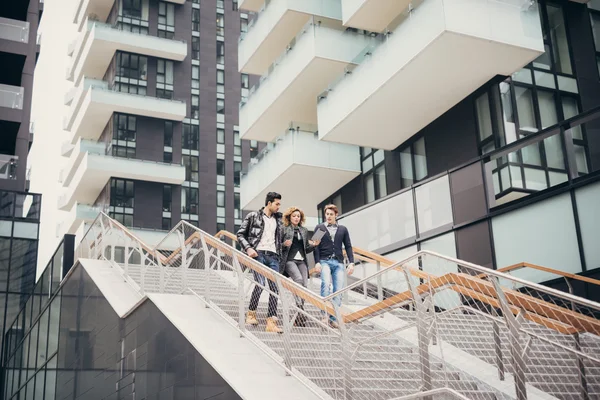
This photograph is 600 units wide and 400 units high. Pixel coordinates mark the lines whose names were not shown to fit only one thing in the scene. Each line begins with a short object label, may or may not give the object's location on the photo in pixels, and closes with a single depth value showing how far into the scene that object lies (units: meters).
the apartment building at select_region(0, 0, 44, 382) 28.83
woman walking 10.77
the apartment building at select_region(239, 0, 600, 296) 13.40
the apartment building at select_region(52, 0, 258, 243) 45.28
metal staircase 6.89
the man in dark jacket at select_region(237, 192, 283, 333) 10.62
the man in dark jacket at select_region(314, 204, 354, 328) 11.69
